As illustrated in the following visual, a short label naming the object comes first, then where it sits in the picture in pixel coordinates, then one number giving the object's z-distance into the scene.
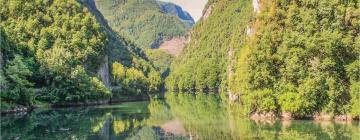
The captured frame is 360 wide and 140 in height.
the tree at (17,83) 92.81
